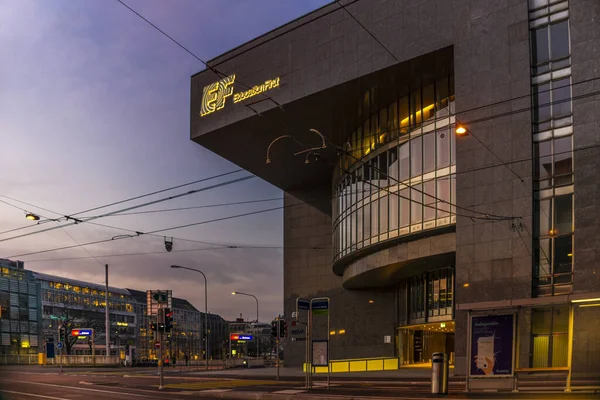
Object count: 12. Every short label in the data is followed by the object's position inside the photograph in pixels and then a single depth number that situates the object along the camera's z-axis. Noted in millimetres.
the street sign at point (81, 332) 86062
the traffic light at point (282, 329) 40281
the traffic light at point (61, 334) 56328
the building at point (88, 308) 133500
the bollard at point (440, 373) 18750
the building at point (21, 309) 114706
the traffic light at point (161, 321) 29889
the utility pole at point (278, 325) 40209
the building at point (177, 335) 171125
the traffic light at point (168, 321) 30109
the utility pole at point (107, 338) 76131
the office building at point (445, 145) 28375
